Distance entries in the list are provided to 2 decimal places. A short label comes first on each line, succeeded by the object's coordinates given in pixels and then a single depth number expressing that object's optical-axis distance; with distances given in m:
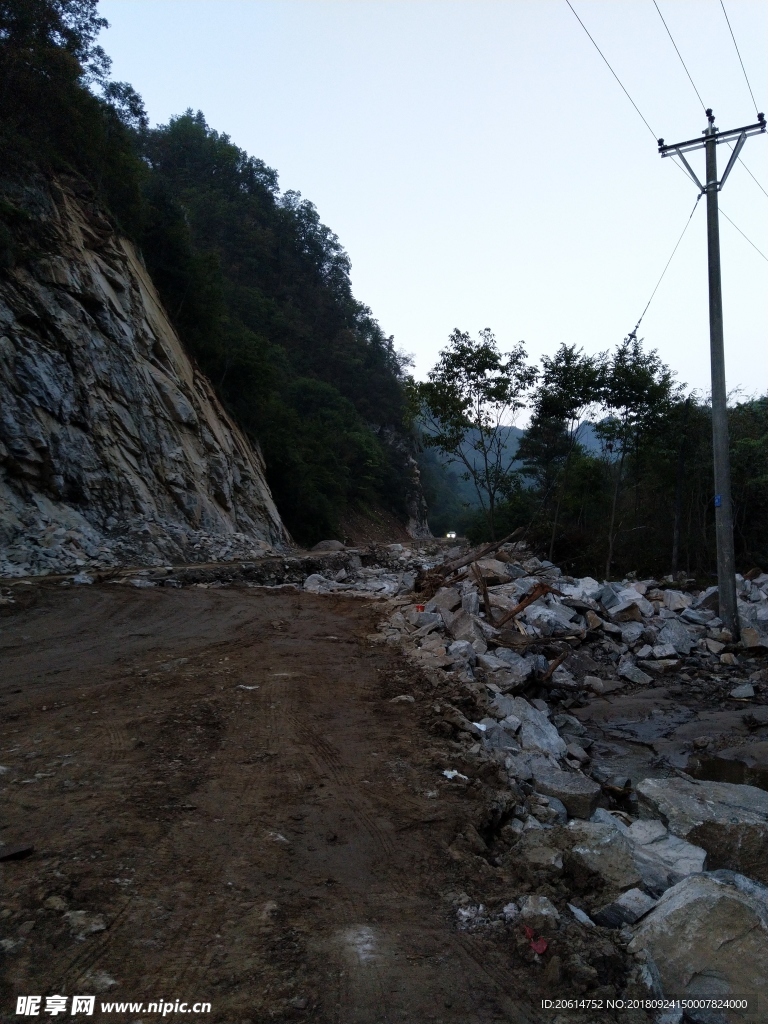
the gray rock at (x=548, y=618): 10.58
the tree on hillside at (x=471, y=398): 20.83
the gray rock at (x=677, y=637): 10.44
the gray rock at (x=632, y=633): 10.70
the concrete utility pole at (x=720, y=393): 11.18
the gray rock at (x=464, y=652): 8.42
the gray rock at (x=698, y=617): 11.42
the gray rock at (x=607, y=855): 3.24
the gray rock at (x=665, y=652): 10.17
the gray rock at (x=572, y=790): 4.43
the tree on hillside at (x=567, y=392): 18.91
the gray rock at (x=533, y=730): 5.95
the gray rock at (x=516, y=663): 8.08
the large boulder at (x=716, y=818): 4.02
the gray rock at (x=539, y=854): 3.33
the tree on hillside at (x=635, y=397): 17.91
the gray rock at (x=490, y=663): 8.20
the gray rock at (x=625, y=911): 2.93
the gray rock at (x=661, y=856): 3.54
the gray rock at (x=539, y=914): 2.79
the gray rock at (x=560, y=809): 4.31
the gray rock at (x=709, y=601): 11.85
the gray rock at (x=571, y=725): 7.37
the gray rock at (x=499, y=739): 5.38
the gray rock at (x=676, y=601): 12.03
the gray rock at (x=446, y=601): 11.06
